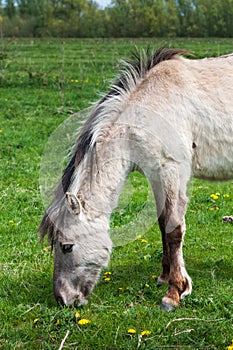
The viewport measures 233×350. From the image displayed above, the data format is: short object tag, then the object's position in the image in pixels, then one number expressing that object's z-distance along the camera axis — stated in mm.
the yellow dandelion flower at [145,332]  7668
